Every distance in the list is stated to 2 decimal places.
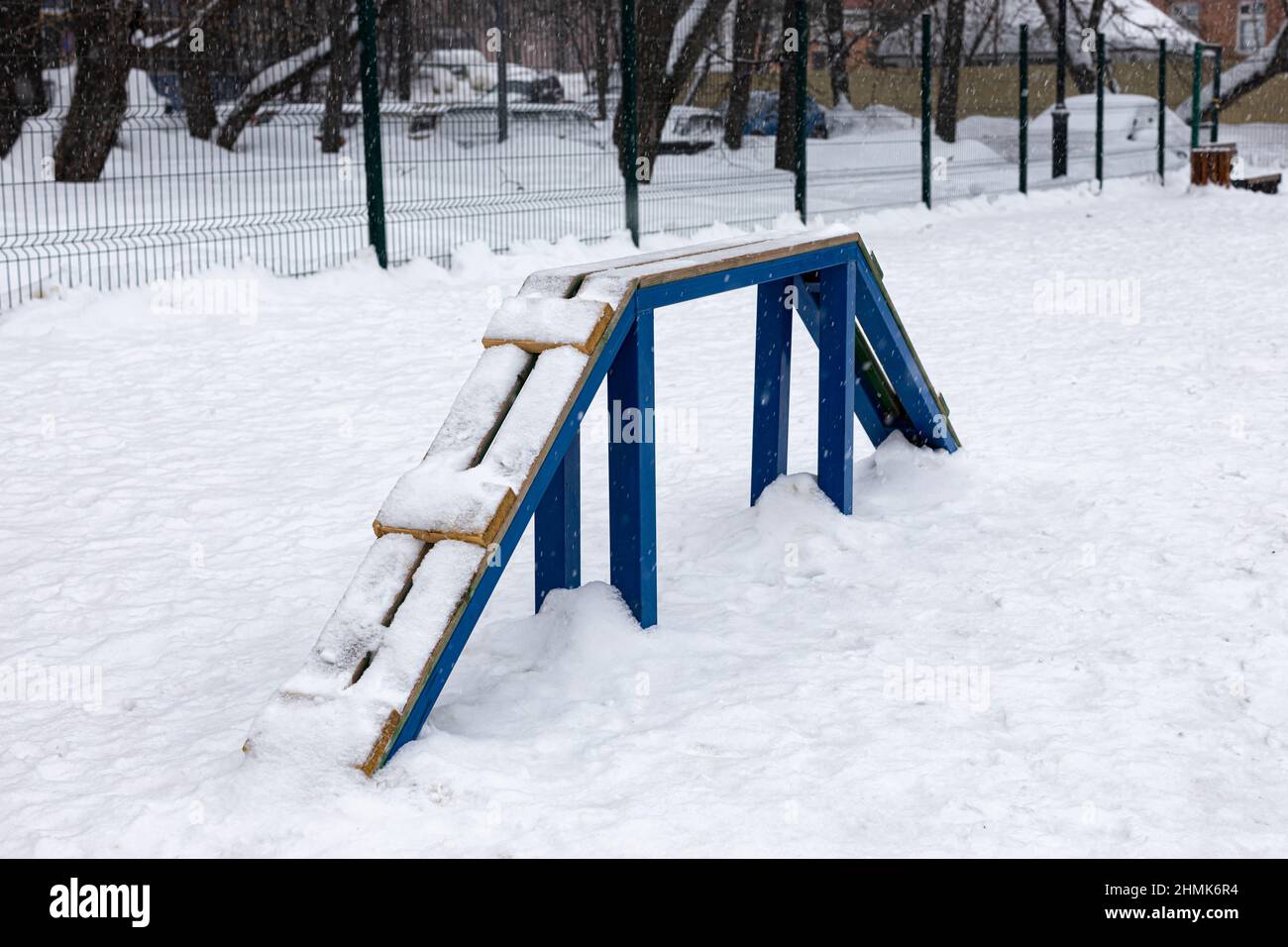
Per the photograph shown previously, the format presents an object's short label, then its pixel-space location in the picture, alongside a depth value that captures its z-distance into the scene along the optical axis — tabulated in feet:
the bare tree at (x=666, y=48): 44.98
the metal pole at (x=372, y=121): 28.58
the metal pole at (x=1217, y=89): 61.88
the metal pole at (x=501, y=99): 34.35
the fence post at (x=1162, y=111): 57.41
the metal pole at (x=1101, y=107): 53.40
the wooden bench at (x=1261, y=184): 52.90
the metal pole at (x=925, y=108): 43.37
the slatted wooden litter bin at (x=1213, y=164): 51.47
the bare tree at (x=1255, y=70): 73.51
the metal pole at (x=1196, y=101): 59.47
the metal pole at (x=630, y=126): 33.22
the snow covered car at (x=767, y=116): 57.77
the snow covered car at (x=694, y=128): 43.76
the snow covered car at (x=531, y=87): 41.51
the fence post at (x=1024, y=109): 48.49
